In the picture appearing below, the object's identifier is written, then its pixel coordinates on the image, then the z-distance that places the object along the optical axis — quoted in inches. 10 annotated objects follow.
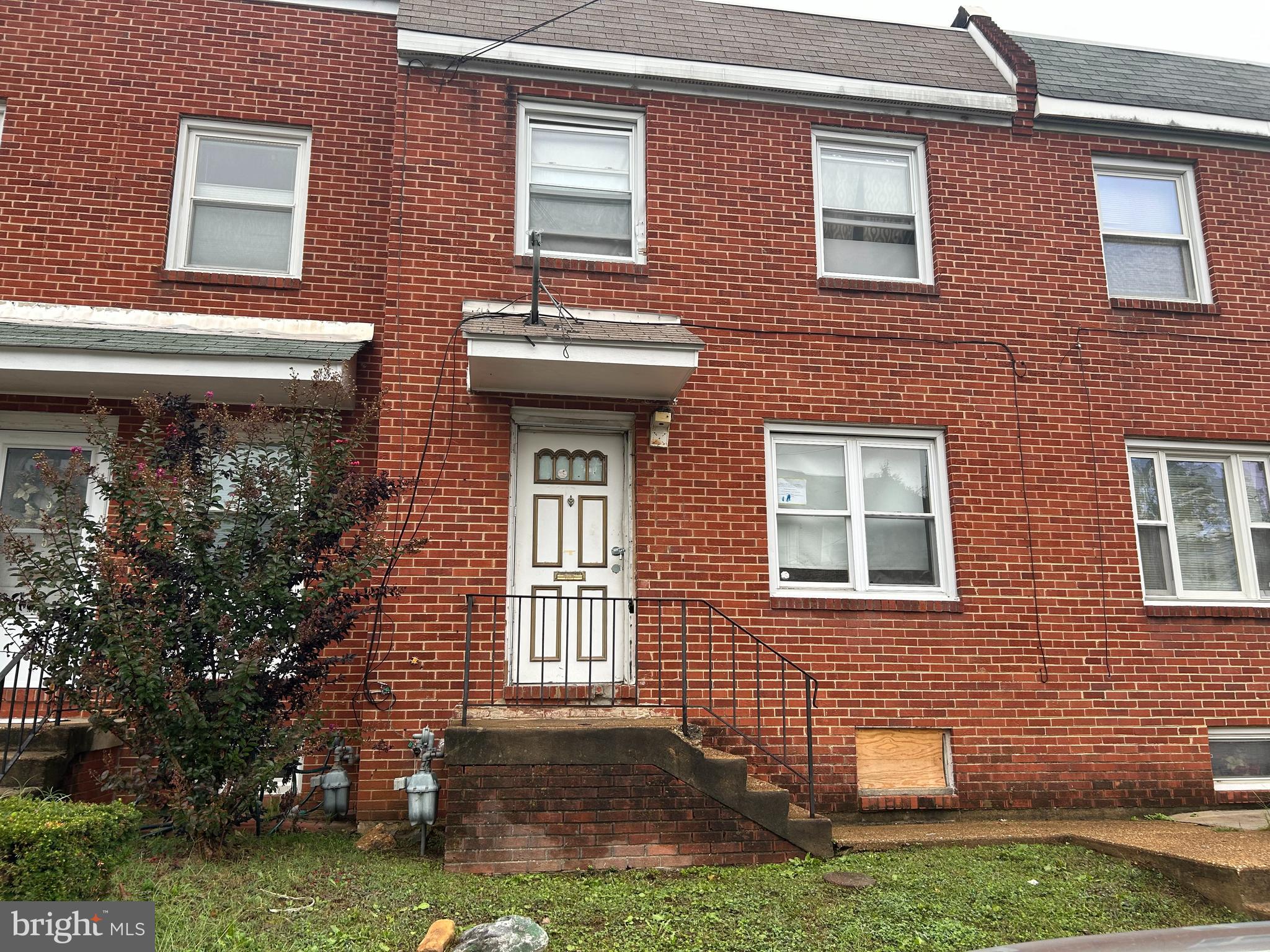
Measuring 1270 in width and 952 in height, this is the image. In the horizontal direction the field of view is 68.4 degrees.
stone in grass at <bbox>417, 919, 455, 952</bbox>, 171.8
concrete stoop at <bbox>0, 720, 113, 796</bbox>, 223.8
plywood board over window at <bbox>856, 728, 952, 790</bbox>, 291.9
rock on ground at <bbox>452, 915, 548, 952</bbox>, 171.2
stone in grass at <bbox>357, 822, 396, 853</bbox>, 240.1
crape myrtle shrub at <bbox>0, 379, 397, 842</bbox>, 209.6
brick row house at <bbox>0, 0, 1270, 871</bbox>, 284.2
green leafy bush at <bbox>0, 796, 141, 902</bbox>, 156.2
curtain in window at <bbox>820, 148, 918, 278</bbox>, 336.8
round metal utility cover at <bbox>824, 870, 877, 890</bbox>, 213.8
